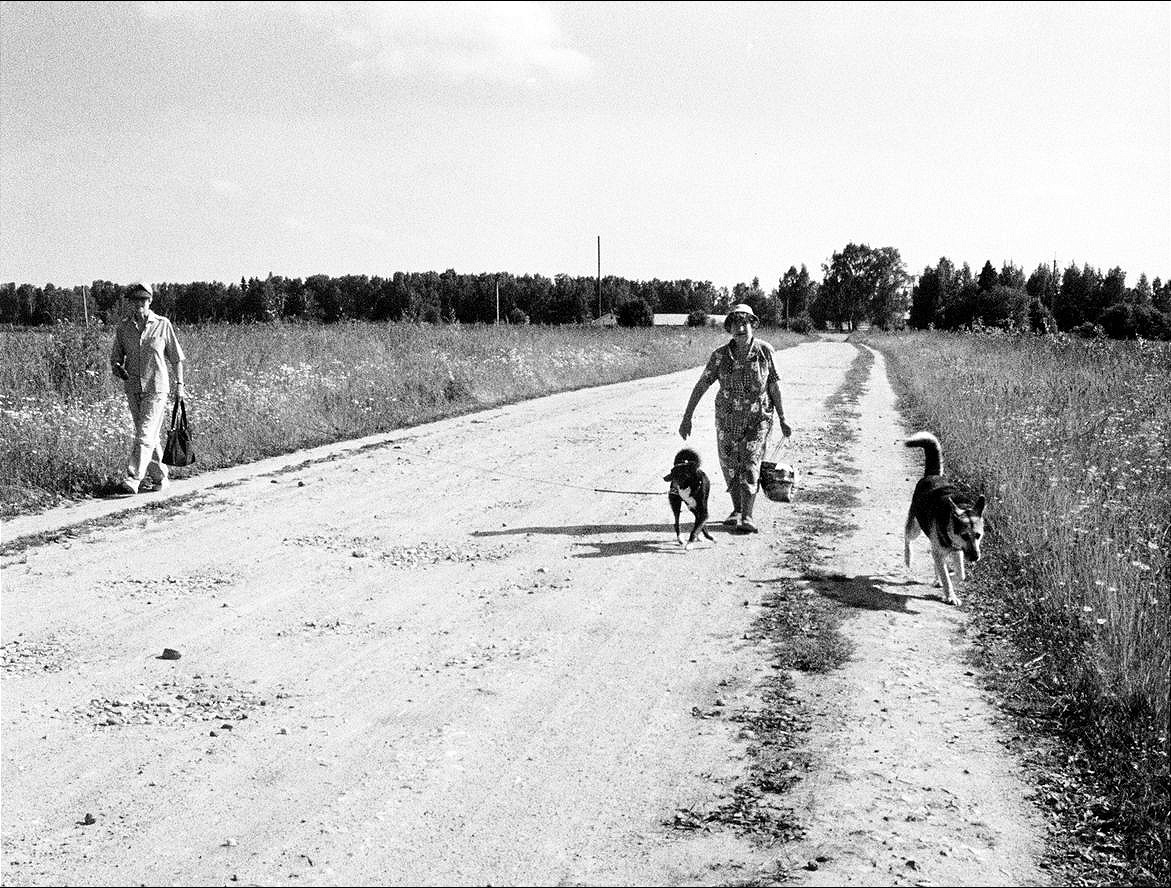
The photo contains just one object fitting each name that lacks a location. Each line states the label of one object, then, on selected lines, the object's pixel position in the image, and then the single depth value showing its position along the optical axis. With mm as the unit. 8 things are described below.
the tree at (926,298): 112562
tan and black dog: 6258
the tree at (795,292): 149250
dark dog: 7766
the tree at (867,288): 137000
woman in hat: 8531
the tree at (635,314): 88188
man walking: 10023
